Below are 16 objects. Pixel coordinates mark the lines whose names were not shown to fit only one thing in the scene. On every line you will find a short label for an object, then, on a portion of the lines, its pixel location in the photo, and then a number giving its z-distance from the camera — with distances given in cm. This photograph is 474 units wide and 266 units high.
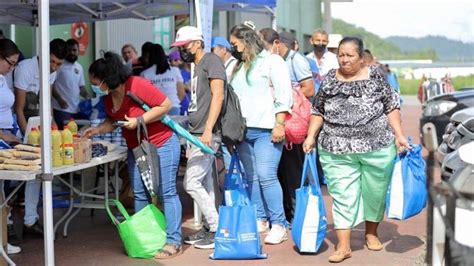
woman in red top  886
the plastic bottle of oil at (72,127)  966
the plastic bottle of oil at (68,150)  864
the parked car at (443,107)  1600
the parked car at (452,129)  1201
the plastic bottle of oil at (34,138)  928
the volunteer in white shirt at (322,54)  1491
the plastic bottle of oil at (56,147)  850
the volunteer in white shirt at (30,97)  1002
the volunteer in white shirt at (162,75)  1409
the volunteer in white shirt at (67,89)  1390
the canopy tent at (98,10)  1208
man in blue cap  1141
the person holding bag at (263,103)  961
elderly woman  887
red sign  1924
